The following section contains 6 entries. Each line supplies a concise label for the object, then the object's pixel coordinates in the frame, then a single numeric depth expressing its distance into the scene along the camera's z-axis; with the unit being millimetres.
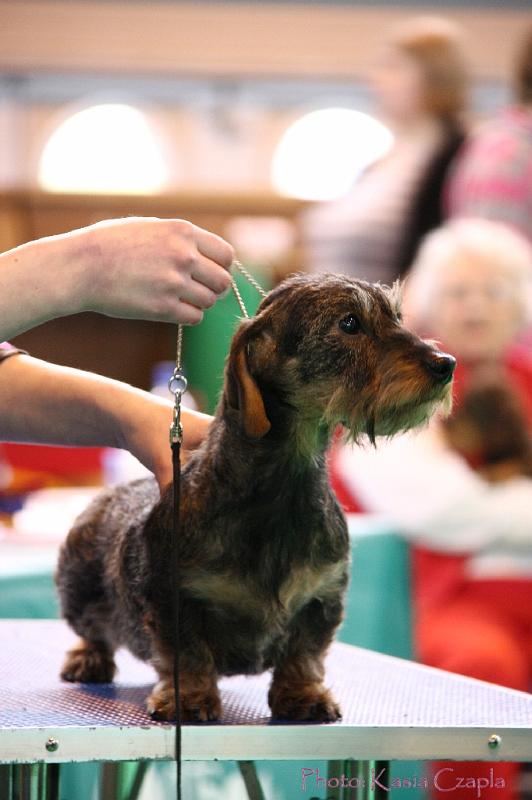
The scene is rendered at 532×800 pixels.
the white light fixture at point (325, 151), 15114
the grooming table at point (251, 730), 2068
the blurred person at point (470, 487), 4852
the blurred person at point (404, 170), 6555
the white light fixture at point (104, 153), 14444
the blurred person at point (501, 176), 6258
